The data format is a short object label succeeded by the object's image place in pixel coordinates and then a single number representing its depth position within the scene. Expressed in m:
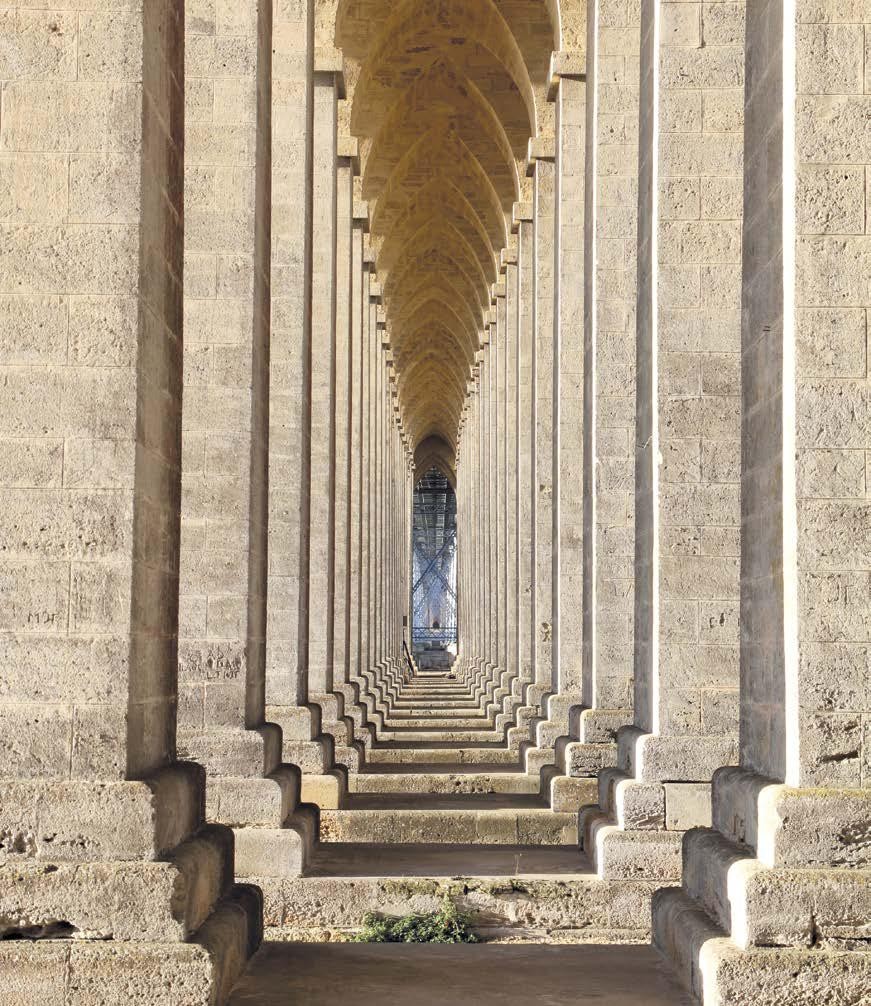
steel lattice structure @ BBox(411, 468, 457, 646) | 69.56
